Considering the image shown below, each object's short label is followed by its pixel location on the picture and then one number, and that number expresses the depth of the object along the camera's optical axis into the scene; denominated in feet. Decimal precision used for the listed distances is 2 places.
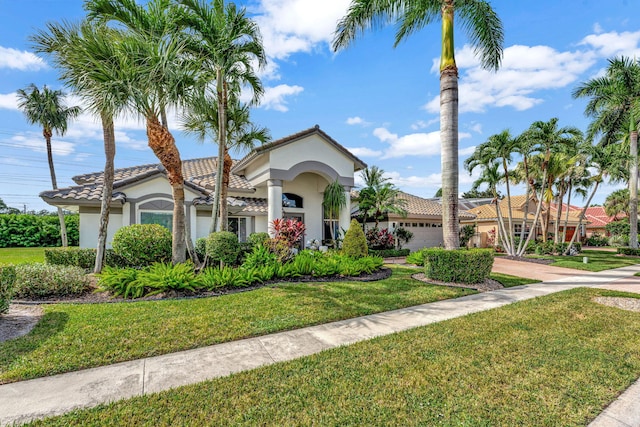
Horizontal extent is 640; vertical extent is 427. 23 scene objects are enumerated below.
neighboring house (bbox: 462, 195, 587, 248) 97.09
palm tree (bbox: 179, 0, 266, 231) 31.45
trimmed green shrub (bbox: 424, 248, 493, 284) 33.88
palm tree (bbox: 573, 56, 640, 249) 72.28
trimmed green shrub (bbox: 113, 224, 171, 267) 32.19
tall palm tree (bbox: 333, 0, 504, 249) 34.94
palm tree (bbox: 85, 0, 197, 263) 28.19
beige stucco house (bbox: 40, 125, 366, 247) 42.16
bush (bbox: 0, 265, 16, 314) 19.66
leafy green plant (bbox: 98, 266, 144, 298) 26.00
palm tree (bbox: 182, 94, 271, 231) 39.91
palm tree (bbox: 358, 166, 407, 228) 67.26
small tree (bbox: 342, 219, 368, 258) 42.37
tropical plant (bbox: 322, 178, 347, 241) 57.11
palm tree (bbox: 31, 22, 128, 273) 27.58
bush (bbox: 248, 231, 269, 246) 40.35
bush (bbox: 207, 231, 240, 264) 33.09
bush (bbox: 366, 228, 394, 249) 67.87
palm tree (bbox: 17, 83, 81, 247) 76.13
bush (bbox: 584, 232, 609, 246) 128.88
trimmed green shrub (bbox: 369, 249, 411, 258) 63.95
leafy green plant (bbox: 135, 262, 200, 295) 26.30
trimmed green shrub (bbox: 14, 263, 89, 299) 25.31
